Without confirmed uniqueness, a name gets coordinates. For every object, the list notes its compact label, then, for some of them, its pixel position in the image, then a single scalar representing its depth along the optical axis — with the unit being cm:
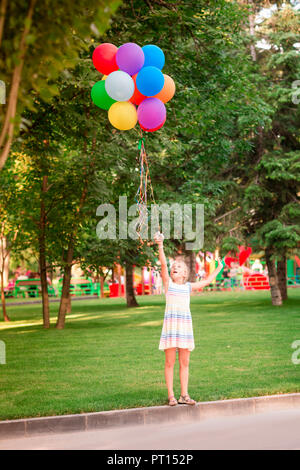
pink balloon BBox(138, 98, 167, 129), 776
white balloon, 737
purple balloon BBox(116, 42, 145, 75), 754
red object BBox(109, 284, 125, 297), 4600
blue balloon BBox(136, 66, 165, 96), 752
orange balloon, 802
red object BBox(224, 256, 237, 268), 4350
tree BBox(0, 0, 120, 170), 448
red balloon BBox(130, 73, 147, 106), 773
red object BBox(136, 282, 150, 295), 4928
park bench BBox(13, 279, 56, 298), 4466
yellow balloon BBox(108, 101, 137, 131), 766
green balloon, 782
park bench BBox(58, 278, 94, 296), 4766
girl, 741
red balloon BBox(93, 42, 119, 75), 786
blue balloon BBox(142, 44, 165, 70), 781
